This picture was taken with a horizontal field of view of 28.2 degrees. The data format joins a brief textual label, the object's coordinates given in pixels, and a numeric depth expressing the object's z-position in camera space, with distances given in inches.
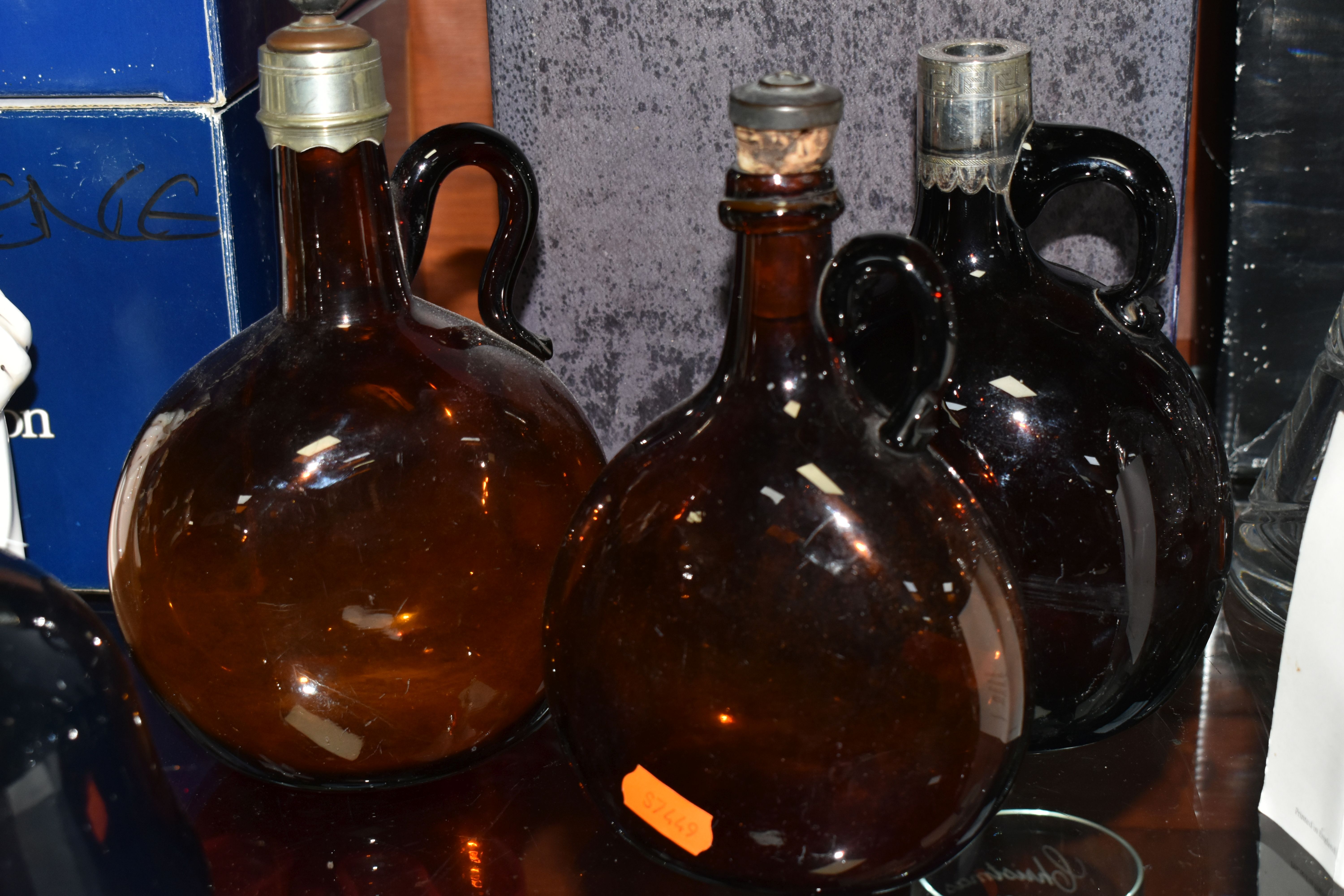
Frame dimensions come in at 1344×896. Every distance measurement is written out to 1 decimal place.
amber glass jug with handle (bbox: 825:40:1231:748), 27.8
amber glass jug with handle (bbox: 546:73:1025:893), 25.4
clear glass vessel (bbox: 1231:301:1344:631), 32.5
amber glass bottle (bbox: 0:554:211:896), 24.7
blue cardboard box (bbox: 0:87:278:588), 31.0
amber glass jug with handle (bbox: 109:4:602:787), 27.3
